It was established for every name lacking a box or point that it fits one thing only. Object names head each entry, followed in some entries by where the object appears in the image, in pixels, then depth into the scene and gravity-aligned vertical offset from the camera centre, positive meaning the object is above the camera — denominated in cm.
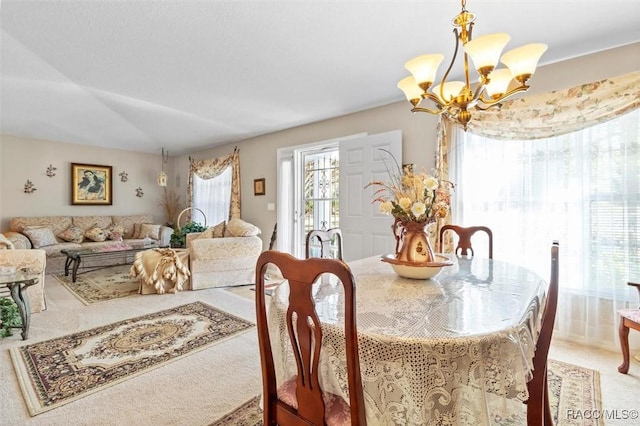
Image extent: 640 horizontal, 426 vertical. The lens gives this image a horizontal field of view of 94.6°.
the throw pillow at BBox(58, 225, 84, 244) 519 -38
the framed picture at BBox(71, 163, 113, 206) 571 +57
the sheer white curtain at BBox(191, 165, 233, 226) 590 +33
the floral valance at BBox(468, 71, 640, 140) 220 +81
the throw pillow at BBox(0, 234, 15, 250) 347 -36
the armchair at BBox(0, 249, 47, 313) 302 -52
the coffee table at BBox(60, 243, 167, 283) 420 -63
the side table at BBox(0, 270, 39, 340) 239 -61
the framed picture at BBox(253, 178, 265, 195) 517 +44
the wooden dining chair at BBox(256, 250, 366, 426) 80 -46
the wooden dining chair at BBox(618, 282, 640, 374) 194 -82
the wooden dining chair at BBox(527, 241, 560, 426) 109 -59
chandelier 142 +73
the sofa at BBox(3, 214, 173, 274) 471 -35
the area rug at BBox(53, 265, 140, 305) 357 -99
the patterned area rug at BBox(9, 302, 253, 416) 181 -106
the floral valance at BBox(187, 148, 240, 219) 556 +86
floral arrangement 153 +5
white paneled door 346 +21
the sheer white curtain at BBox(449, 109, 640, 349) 228 -1
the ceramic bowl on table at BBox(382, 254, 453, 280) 151 -31
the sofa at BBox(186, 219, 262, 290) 390 -64
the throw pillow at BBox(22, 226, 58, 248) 472 -36
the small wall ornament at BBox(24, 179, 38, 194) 520 +47
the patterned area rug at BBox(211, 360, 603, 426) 157 -112
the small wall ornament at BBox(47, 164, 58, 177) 543 +79
